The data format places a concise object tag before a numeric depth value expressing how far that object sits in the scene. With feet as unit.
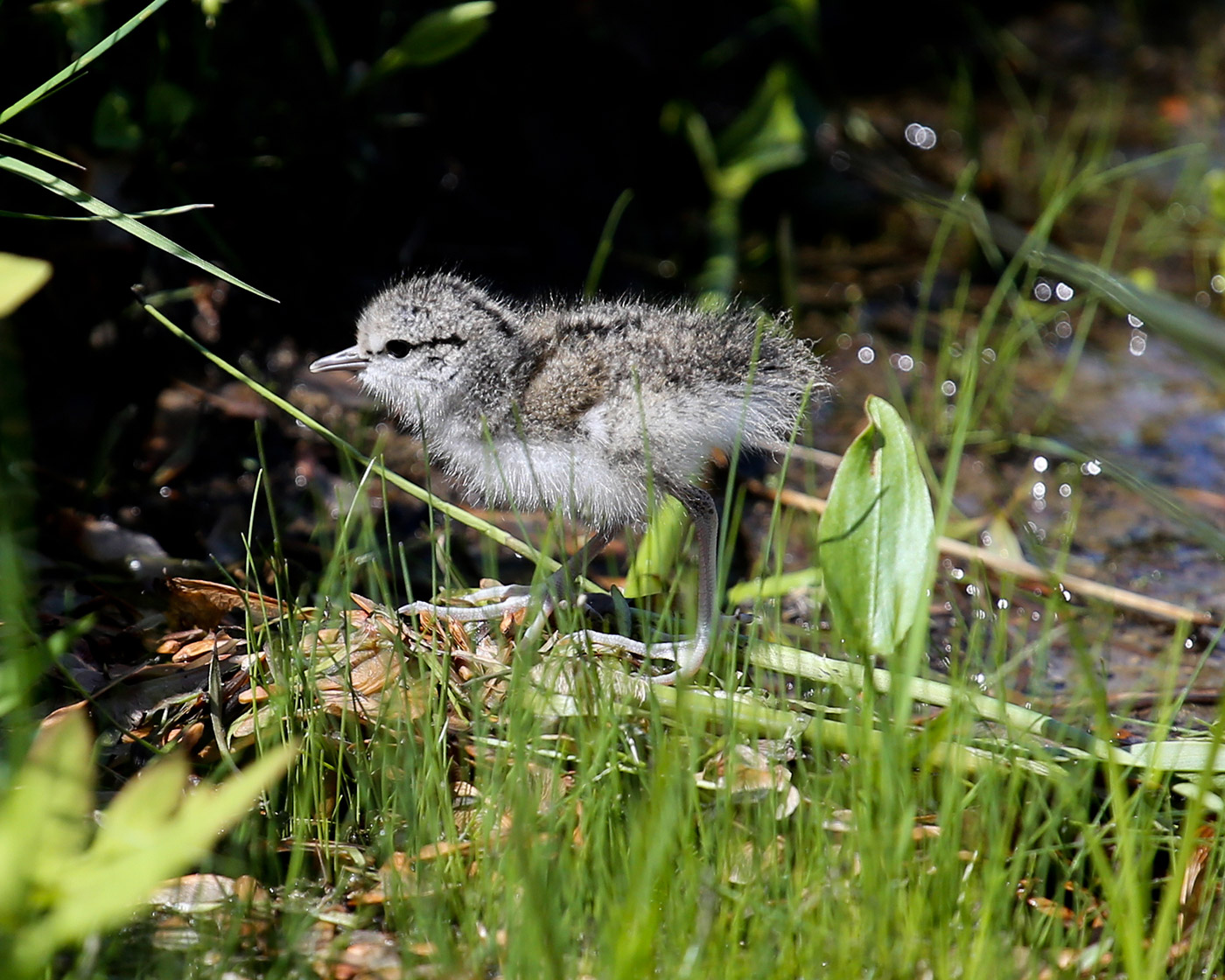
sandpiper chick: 16.97
